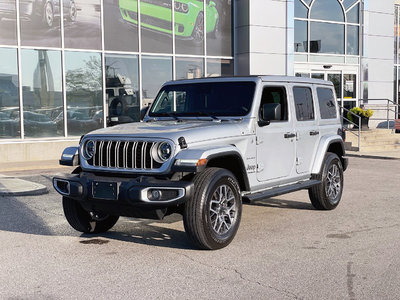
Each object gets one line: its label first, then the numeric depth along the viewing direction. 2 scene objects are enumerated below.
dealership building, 16.77
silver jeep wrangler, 5.80
